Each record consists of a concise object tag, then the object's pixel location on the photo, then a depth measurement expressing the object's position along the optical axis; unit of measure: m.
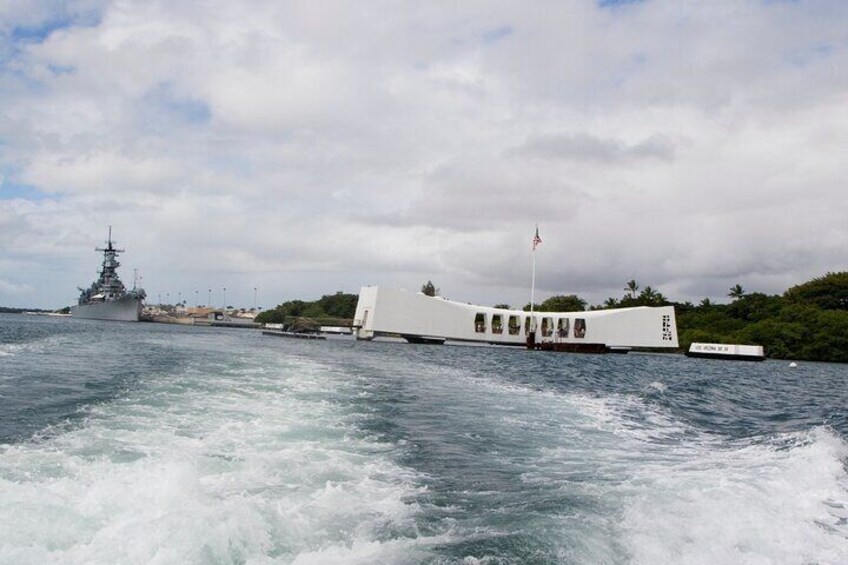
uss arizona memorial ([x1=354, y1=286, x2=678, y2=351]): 65.25
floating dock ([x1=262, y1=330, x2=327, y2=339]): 70.16
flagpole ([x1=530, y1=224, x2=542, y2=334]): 60.82
